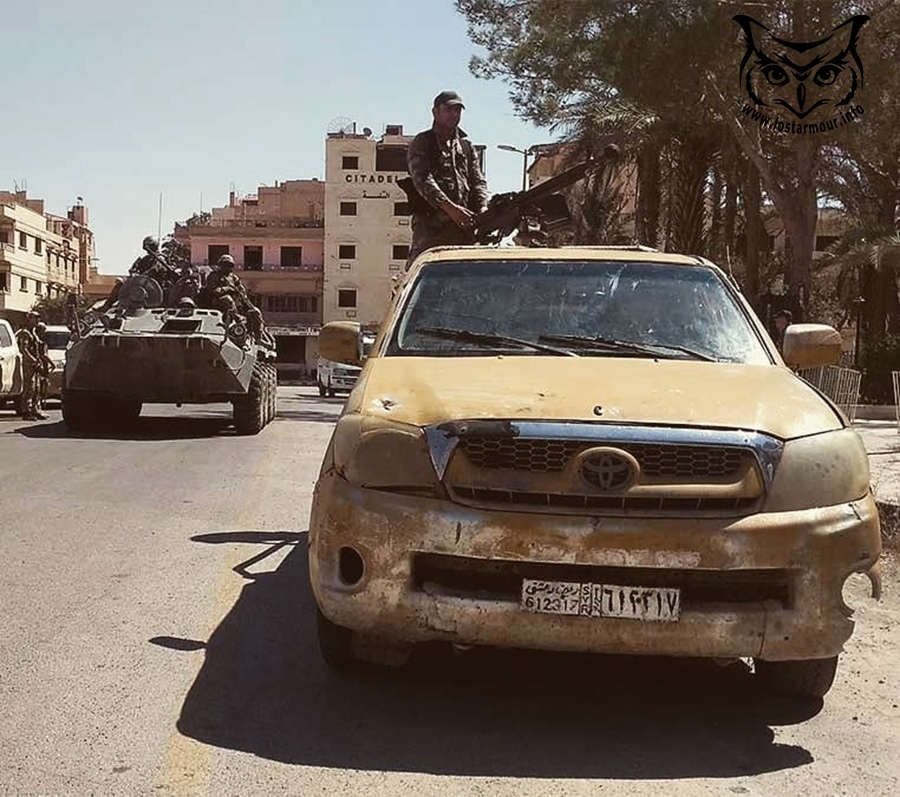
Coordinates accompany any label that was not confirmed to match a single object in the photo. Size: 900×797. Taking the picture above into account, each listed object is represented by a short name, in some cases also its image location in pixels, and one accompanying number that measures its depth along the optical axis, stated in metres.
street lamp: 40.97
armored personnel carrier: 15.41
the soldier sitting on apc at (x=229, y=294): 17.55
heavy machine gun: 8.92
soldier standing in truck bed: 8.62
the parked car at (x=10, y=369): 18.53
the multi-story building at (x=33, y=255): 64.75
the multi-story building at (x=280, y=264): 69.94
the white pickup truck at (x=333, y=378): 33.62
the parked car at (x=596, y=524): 4.04
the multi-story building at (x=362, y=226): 72.56
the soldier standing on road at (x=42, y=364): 19.05
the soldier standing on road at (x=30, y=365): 18.59
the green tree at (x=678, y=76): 20.56
